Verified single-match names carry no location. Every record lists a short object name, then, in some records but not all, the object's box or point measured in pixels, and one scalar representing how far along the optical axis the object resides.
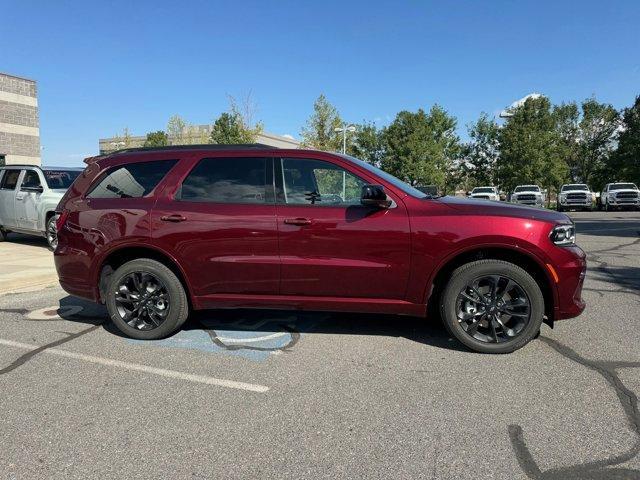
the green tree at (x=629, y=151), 43.78
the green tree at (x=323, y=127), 34.47
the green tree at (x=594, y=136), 60.25
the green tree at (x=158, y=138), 47.91
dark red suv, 4.16
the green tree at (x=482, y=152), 47.90
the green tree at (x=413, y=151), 40.47
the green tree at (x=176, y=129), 47.34
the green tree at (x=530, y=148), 42.59
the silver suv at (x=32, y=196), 10.80
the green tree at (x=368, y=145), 43.17
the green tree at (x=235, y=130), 30.14
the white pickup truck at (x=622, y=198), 28.55
